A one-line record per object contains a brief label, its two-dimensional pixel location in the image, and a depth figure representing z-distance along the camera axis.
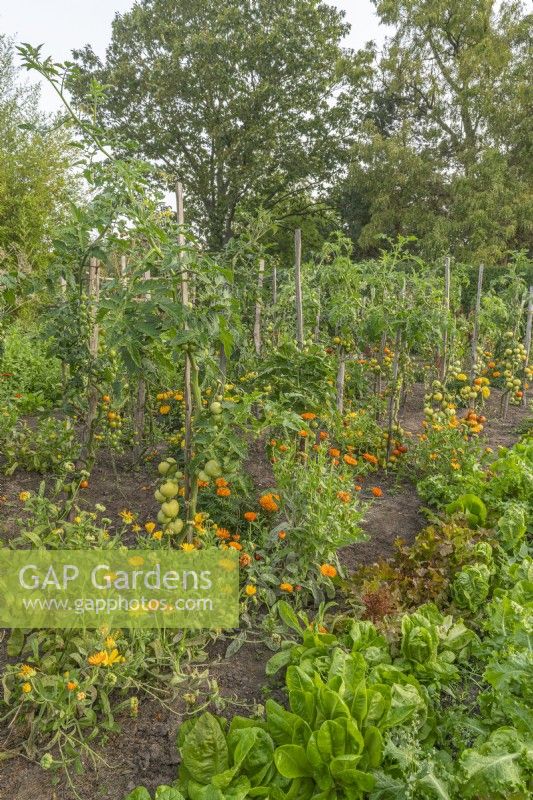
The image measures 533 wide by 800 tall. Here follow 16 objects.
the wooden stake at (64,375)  3.16
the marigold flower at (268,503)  2.69
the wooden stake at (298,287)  3.74
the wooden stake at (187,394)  2.54
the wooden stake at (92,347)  3.06
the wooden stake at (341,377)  4.78
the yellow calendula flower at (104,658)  1.72
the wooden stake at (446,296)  4.79
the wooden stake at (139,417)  3.88
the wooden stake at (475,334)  5.58
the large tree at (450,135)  14.06
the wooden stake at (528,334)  7.33
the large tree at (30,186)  11.36
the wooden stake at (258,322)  4.89
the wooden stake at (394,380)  4.34
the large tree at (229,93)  14.31
